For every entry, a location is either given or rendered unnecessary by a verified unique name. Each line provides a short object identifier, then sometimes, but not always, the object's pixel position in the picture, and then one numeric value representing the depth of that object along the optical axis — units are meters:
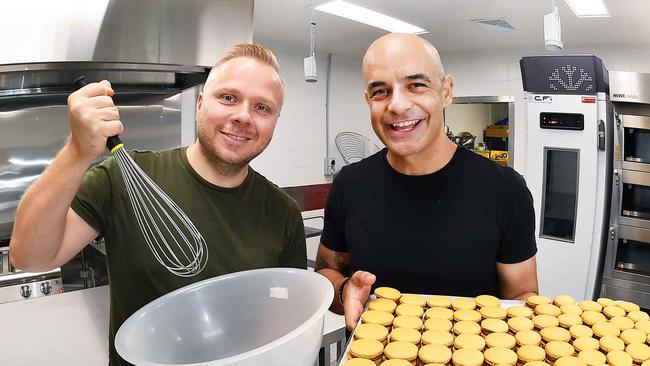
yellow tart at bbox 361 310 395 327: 0.91
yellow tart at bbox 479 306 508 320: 0.95
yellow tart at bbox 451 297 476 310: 0.97
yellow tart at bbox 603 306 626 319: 0.96
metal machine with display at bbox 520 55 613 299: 3.01
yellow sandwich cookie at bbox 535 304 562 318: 0.96
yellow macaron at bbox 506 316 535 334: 0.91
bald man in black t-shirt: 1.13
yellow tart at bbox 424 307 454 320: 0.94
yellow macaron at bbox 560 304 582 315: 0.97
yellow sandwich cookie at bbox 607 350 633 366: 0.78
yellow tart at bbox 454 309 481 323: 0.93
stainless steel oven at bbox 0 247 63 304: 1.85
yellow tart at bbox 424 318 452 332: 0.90
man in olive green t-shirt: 1.09
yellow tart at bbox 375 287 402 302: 1.01
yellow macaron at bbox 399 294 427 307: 0.99
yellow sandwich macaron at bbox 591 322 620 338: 0.89
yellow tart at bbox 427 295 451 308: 0.98
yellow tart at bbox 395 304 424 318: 0.95
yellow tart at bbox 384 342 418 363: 0.80
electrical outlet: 5.13
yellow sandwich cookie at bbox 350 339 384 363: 0.81
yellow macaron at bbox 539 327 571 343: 0.87
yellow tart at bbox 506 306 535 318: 0.95
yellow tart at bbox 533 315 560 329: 0.92
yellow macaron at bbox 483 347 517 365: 0.79
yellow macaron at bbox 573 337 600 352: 0.84
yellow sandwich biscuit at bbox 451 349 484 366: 0.78
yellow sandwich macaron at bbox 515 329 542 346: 0.85
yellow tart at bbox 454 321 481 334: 0.89
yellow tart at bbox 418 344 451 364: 0.79
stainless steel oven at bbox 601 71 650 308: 2.99
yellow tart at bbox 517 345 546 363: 0.80
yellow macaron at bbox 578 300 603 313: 0.99
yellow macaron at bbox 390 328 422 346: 0.86
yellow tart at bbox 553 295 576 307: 1.01
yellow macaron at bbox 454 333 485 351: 0.84
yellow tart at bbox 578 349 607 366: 0.79
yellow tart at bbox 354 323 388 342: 0.86
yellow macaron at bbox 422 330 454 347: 0.86
